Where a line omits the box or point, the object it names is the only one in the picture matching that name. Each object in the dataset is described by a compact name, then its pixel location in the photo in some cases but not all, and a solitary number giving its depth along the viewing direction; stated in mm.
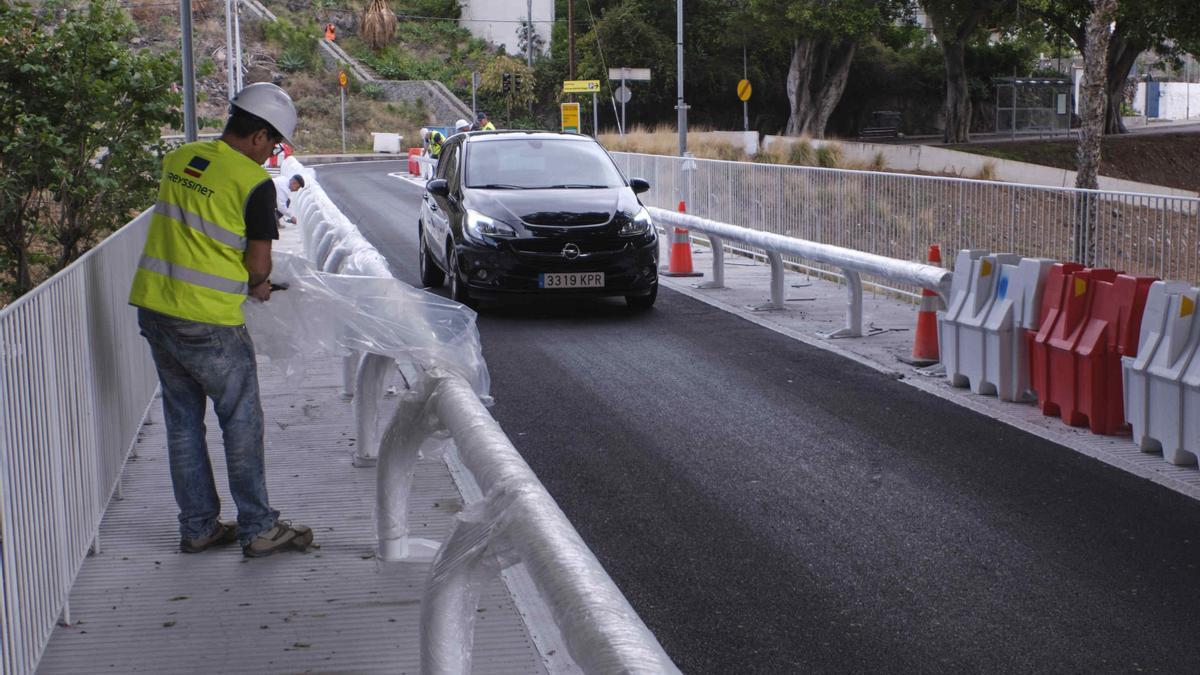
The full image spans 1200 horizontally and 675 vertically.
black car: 13484
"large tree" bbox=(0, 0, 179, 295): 11906
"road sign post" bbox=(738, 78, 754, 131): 43906
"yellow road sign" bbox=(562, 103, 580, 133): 43469
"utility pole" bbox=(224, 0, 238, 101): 41844
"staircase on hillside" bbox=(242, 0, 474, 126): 75312
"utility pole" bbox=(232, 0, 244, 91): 49312
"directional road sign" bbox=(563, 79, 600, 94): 47625
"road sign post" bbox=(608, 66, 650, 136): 38312
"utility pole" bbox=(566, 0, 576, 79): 58238
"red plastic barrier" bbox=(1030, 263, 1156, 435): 8648
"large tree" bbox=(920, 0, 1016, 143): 49334
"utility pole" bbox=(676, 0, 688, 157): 32781
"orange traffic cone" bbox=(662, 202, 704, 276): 17812
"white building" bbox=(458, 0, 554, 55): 81500
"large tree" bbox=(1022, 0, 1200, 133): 40219
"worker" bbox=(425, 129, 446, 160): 40828
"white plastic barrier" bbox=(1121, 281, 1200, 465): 7793
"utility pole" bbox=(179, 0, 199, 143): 11797
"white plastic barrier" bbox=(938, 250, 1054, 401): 9633
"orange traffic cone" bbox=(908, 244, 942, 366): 11328
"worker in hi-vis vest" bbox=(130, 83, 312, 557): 5965
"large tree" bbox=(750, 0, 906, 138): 51781
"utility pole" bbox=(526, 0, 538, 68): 77188
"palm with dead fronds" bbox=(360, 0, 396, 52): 83562
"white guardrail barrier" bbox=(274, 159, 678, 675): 2811
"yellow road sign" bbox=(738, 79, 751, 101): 43906
